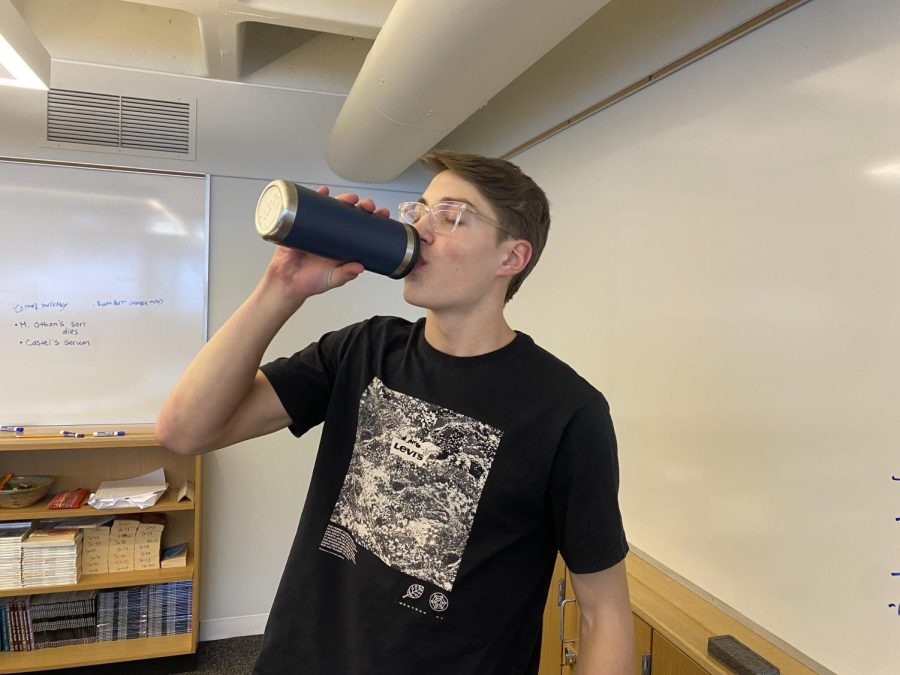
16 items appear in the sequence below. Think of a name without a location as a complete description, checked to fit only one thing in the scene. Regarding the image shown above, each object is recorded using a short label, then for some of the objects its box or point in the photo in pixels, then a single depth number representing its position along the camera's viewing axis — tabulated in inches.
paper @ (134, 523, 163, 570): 103.3
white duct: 46.3
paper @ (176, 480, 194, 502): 105.6
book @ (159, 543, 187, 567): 105.3
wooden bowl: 95.3
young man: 36.3
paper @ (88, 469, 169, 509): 98.9
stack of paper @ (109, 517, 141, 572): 102.3
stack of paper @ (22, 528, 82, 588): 94.9
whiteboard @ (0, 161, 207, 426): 103.0
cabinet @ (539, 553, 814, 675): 45.6
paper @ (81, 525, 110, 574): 101.0
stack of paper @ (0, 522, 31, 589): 93.8
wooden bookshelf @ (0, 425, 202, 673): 96.0
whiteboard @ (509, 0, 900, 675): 39.1
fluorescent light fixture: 48.1
